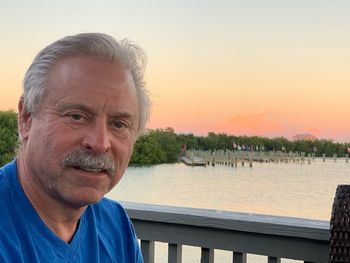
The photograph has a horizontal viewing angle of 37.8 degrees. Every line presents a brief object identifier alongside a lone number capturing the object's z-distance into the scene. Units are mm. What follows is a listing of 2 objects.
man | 949
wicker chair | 1578
